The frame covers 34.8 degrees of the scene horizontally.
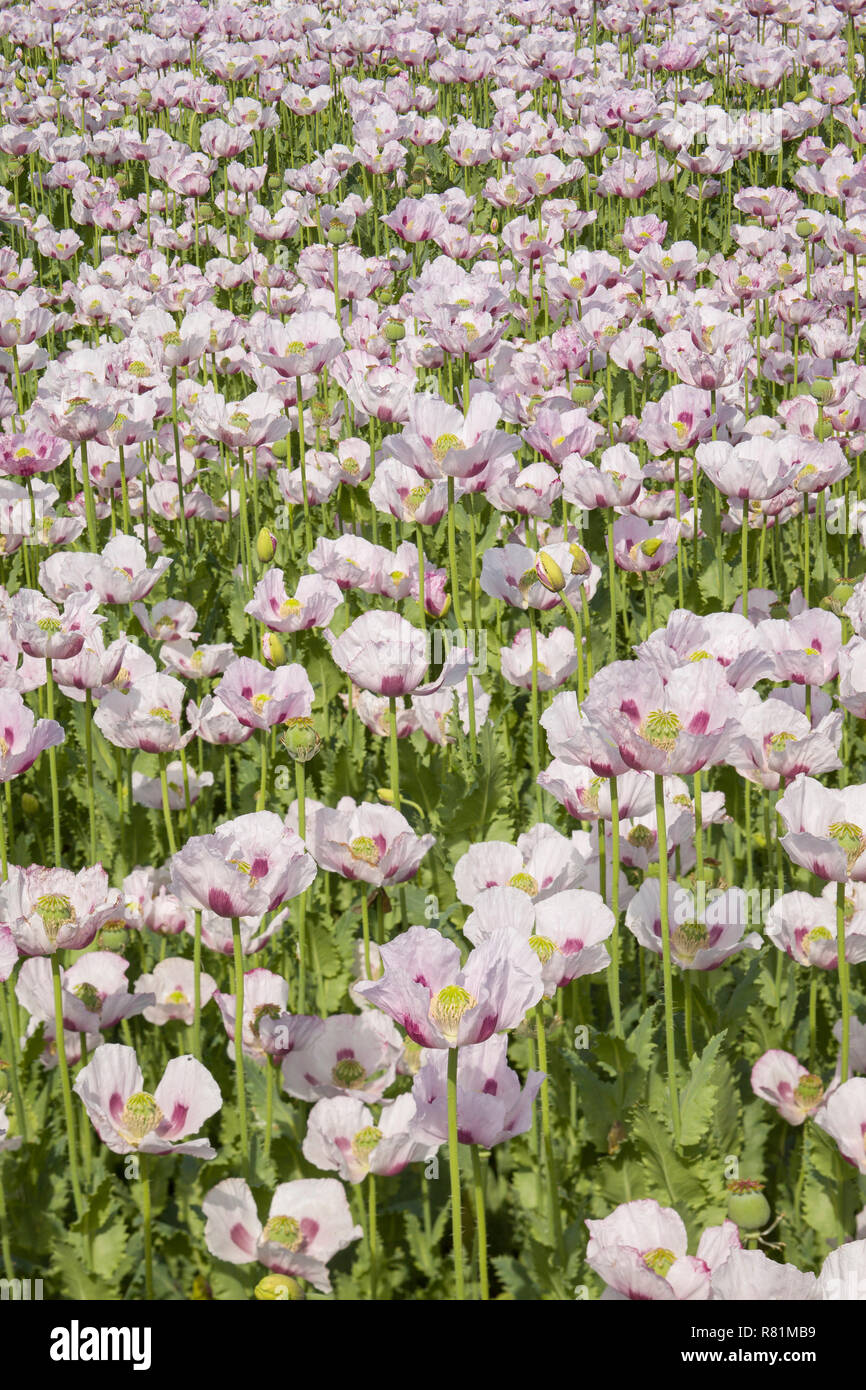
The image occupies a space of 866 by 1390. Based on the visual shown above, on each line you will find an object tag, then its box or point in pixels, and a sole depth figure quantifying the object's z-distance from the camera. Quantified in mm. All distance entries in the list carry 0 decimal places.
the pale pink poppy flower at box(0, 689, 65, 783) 2398
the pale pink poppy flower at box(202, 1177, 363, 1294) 1765
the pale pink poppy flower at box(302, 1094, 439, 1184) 1812
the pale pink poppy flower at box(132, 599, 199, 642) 3717
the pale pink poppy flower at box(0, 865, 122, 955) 2033
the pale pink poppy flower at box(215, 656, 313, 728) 2568
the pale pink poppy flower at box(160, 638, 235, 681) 3342
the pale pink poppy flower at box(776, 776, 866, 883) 1978
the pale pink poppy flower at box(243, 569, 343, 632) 3133
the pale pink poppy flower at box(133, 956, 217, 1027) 2453
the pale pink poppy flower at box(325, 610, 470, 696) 2520
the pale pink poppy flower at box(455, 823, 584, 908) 2180
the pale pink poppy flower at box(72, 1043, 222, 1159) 1815
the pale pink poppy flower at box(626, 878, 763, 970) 2229
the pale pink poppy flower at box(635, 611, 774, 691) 2307
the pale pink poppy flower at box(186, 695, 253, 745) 2857
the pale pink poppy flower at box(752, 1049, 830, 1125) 2107
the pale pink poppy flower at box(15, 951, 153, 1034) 2146
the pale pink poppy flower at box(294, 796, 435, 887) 2207
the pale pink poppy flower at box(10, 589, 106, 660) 2740
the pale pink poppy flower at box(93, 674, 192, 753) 2721
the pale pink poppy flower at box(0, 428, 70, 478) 4102
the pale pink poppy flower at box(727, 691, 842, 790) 2303
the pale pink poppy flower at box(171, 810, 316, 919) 1937
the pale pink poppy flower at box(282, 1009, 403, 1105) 2088
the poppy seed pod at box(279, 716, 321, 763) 2402
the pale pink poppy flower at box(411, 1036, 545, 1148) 1668
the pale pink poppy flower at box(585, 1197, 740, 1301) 1468
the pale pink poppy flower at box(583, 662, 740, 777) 1876
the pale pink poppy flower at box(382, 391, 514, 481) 3266
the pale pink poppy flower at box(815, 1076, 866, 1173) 1742
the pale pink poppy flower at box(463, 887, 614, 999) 1817
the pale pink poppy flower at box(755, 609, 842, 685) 2627
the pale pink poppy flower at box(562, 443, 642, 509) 3549
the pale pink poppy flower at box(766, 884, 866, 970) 2143
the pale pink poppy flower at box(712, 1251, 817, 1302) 1337
